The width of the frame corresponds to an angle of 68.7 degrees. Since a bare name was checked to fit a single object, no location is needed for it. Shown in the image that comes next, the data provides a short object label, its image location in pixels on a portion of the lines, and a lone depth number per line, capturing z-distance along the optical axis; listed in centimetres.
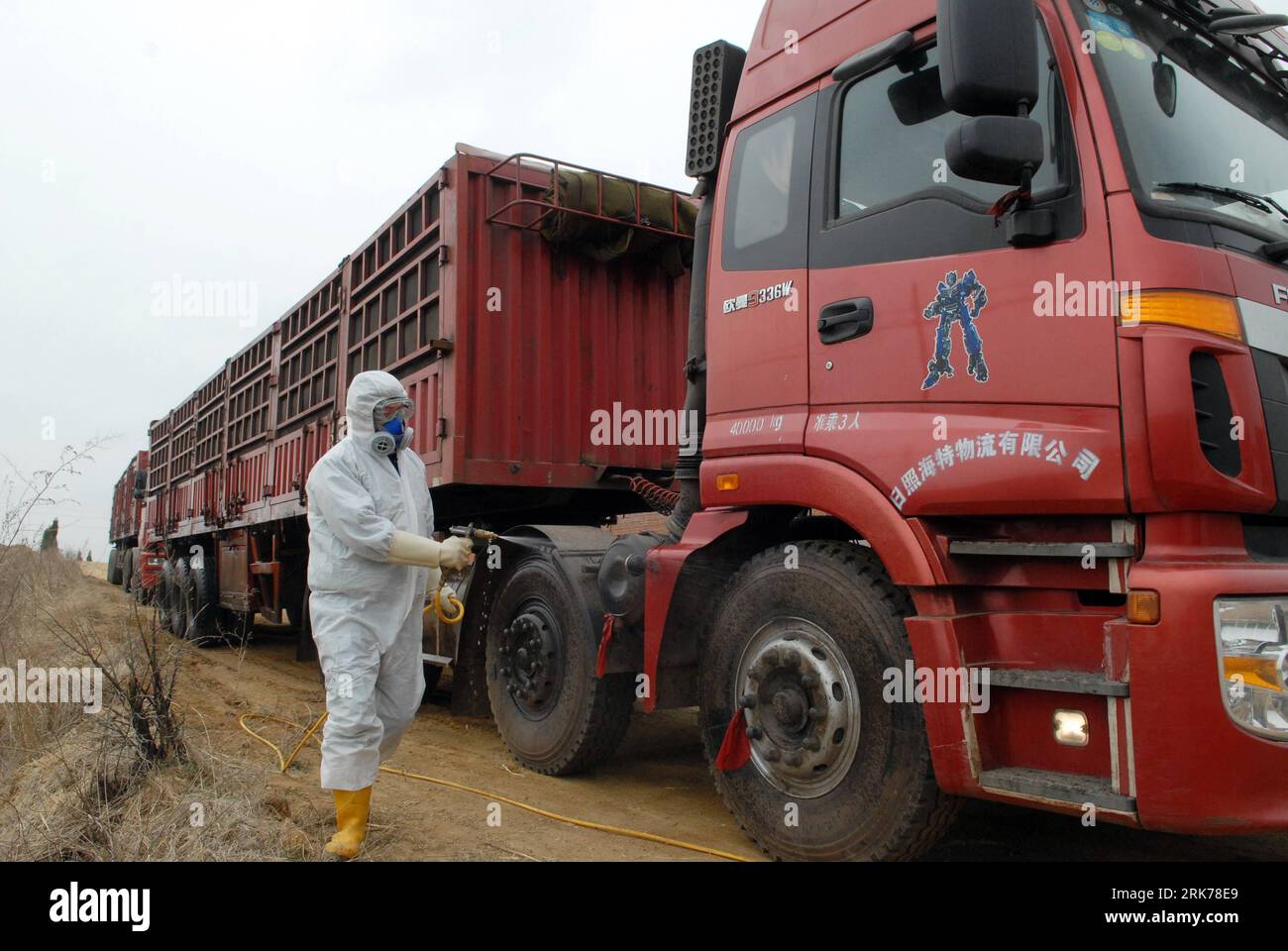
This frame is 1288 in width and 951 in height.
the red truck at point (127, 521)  1869
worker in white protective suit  329
